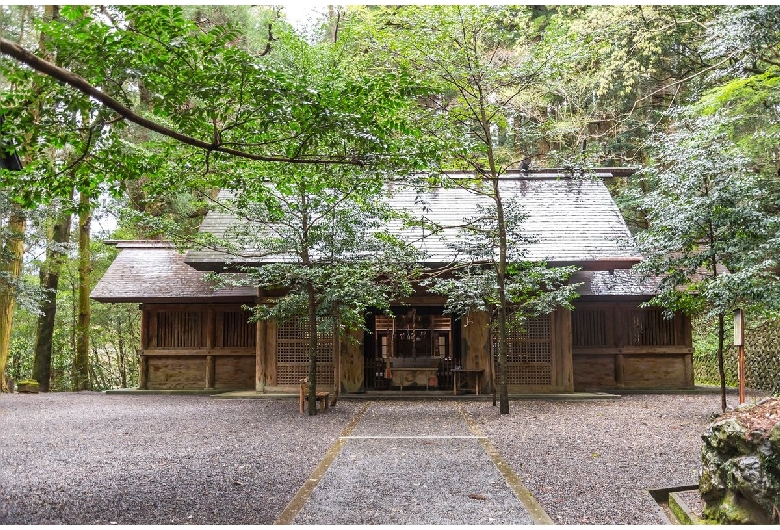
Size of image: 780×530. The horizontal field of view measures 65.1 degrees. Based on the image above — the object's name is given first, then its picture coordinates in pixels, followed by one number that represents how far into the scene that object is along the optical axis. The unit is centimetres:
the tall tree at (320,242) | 725
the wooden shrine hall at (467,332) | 1245
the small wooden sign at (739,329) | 755
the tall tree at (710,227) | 796
